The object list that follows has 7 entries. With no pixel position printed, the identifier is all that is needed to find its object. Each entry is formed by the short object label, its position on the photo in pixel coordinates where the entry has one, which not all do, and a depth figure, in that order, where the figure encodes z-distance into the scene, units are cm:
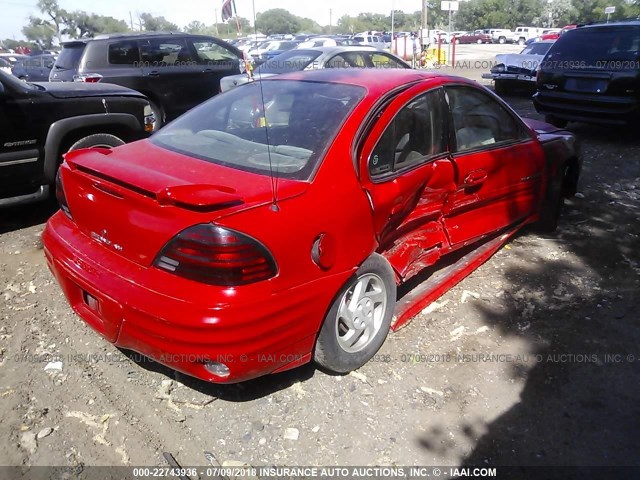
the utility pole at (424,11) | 2477
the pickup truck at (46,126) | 470
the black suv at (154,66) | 898
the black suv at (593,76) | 759
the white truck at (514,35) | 5588
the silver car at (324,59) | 956
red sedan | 228
